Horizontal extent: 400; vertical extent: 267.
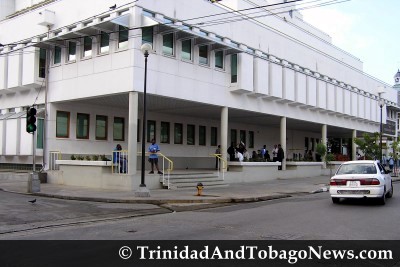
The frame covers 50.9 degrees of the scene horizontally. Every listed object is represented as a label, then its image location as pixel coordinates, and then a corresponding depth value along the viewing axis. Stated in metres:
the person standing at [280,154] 28.75
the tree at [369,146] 31.12
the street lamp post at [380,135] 31.66
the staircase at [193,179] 20.16
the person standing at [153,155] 19.66
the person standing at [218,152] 24.17
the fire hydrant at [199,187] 16.66
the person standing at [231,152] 25.56
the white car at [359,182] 13.71
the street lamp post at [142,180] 15.65
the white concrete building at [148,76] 19.75
